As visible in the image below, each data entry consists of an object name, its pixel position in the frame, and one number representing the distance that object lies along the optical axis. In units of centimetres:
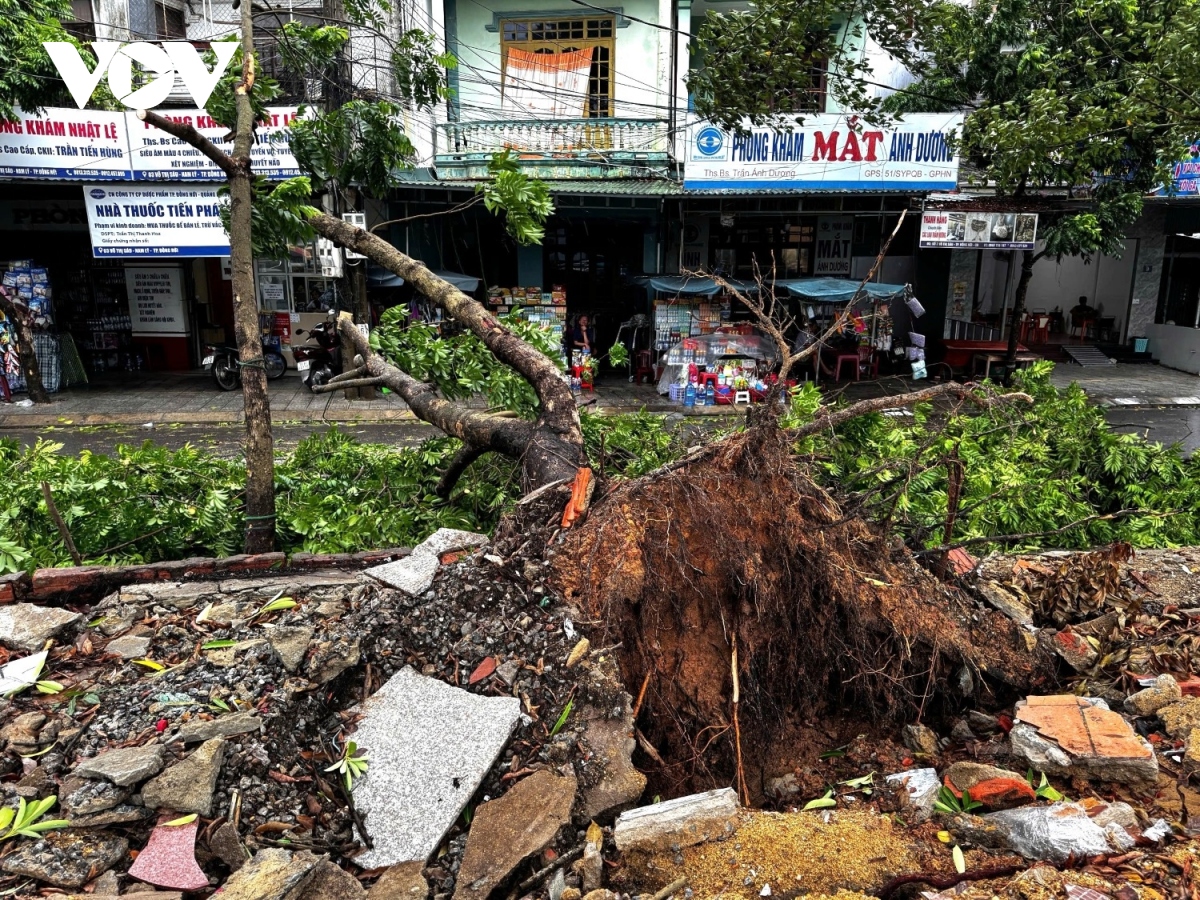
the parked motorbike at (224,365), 1542
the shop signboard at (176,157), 1368
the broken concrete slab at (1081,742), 336
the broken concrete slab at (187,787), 302
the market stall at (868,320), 1502
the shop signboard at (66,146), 1333
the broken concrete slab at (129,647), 407
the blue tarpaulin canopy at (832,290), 1487
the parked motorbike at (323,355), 1506
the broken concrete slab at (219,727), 328
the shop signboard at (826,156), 1367
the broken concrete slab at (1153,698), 385
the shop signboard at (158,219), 1395
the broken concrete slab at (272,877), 270
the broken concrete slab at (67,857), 276
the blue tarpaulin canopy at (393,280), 1517
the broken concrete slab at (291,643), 369
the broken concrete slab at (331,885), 279
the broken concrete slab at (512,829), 287
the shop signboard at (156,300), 1689
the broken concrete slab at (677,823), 300
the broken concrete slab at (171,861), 280
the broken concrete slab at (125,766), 303
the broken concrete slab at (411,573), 404
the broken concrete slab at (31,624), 412
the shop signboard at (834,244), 1738
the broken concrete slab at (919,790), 332
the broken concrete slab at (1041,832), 290
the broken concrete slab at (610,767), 326
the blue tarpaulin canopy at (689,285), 1524
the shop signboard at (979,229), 1448
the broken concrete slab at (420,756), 309
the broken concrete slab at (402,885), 285
